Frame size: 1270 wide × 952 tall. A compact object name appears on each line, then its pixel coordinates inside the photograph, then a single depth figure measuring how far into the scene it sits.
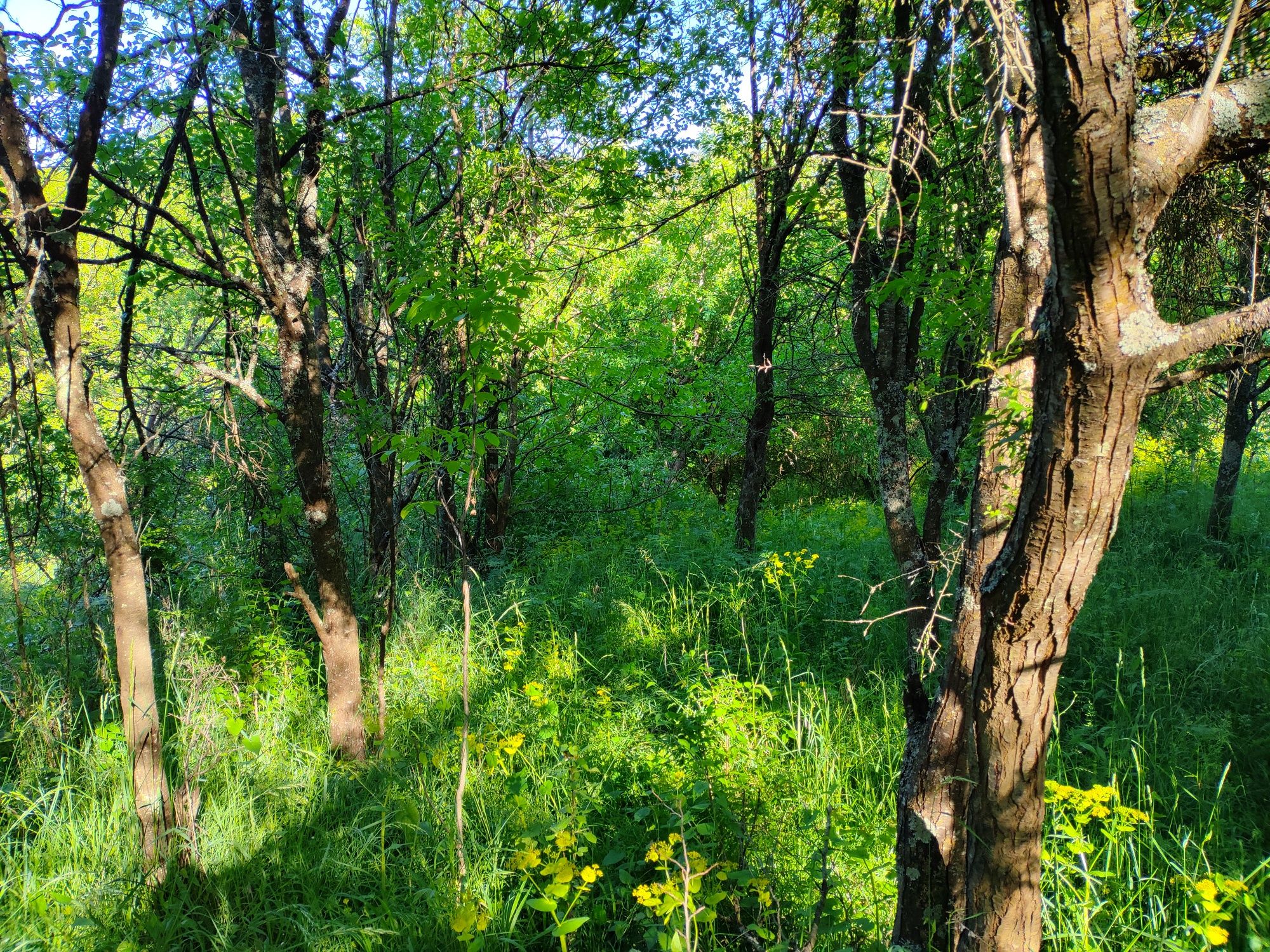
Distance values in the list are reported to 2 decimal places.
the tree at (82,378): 2.23
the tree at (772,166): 3.82
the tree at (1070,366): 1.11
